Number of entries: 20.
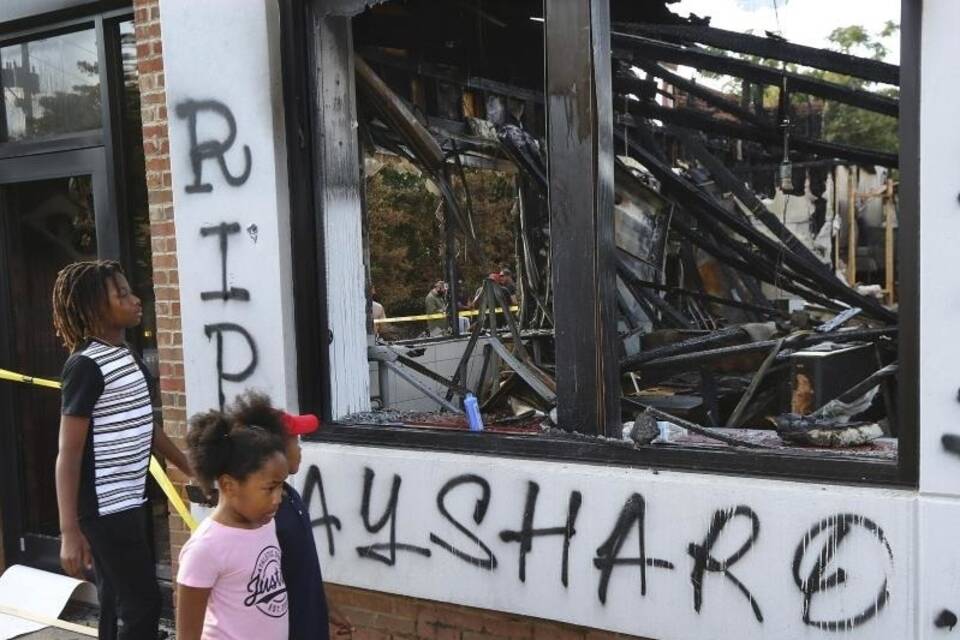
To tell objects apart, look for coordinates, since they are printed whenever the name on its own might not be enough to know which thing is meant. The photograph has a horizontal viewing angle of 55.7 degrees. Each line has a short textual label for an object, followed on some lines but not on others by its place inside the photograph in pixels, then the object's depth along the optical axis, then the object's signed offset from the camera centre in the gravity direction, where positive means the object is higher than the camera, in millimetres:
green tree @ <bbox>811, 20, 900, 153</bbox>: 16969 +2211
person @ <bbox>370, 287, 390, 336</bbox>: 6456 -421
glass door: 5039 -346
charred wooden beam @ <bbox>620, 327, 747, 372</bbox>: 4238 -480
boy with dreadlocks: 3053 -602
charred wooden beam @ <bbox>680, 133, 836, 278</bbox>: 6086 +328
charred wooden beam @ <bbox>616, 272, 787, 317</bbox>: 5441 -315
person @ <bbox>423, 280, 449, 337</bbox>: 6453 -366
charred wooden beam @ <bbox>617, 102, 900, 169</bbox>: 5898 +749
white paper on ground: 4805 -1708
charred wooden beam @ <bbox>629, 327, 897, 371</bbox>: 4211 -479
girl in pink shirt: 2271 -693
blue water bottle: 3492 -601
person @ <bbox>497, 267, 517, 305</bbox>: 5884 -182
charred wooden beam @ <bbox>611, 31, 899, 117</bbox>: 4543 +941
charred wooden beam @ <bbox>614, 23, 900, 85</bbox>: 4164 +911
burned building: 2688 -292
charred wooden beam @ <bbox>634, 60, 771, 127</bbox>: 5629 +973
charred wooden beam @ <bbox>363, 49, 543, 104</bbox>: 4777 +1067
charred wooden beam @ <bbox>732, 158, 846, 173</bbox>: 8594 +773
